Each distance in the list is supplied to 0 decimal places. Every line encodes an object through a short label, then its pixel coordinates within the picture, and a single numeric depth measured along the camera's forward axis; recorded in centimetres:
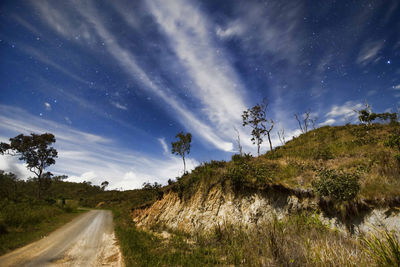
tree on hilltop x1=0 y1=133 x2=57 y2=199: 3361
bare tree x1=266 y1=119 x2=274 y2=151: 3062
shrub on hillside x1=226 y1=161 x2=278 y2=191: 1041
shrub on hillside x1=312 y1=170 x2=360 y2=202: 749
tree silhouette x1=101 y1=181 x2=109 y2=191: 9528
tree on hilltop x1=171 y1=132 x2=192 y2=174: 3907
